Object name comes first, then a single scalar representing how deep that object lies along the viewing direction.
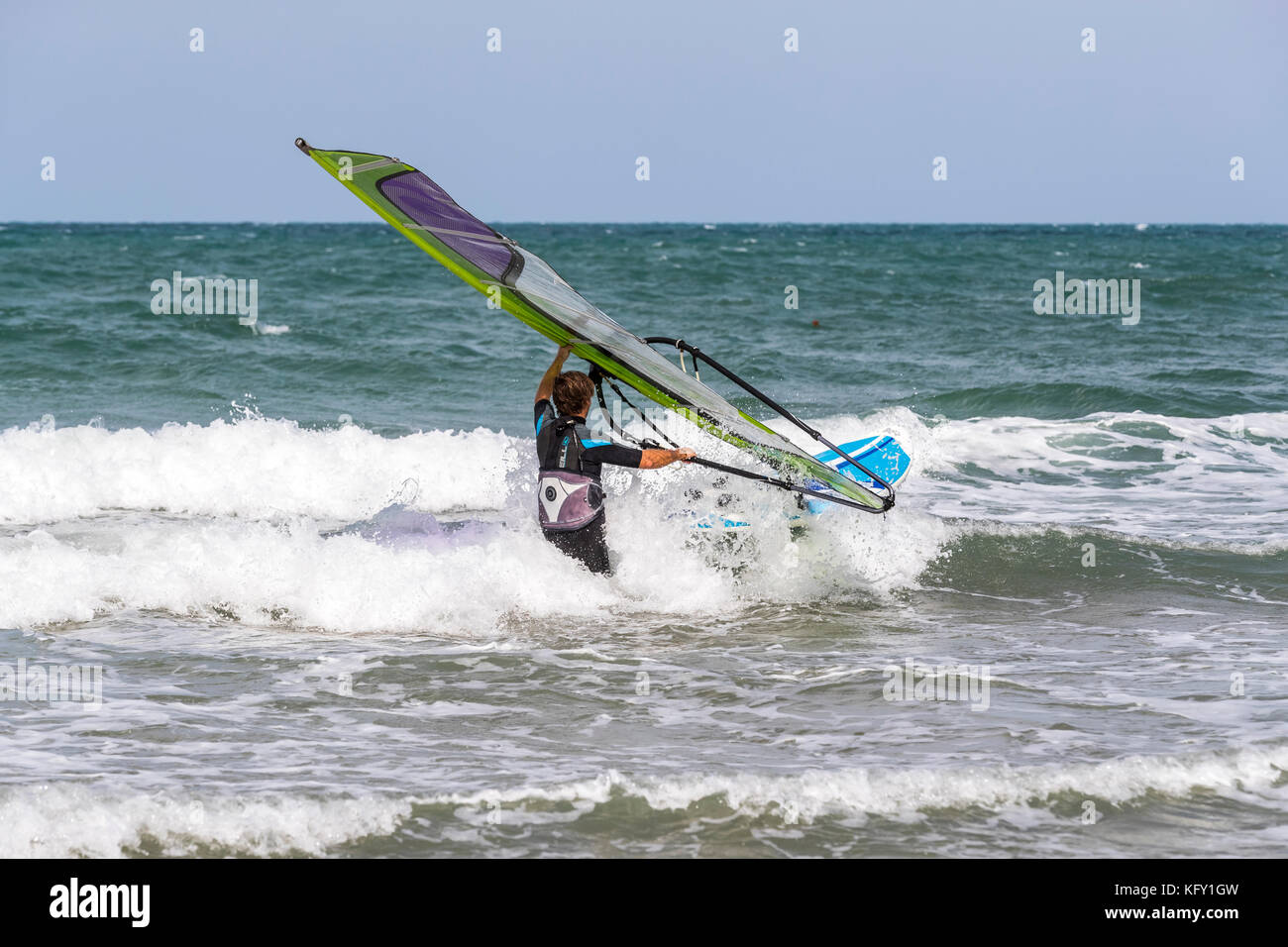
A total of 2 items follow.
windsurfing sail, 12.04
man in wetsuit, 12.53
